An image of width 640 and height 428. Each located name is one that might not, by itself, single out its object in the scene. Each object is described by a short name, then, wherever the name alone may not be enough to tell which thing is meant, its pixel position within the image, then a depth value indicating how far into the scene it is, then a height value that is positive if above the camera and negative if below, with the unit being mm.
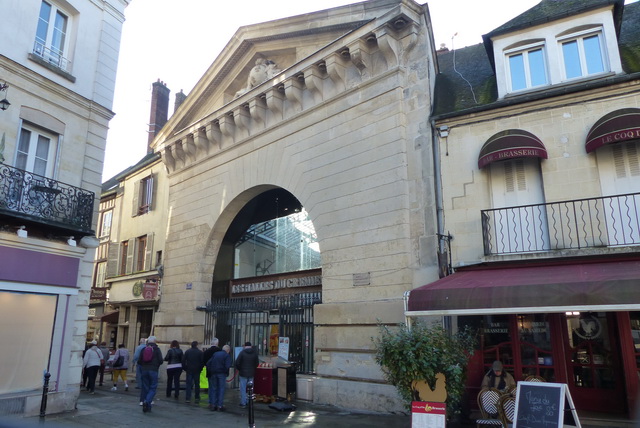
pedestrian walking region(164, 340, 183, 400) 11625 -757
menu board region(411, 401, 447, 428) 6262 -1039
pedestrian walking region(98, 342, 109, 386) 13902 -696
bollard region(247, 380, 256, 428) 7363 -1094
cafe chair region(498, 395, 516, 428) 6684 -1034
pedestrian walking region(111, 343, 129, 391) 13398 -863
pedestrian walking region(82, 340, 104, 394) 12523 -798
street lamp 8570 +4201
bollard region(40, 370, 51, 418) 8688 -1053
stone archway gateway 9977 +3609
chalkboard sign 5941 -882
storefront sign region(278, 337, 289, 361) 11938 -357
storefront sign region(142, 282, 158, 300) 16031 +1404
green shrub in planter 6711 -374
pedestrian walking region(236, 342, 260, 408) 10016 -591
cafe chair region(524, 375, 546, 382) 7570 -688
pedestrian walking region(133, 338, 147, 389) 10238 -408
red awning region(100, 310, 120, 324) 19375 +629
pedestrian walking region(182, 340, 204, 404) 11102 -742
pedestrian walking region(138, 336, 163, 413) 9648 -791
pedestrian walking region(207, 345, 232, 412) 9875 -861
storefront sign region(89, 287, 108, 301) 16953 +1364
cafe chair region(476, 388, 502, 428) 7230 -1029
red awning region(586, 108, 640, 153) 7742 +3303
